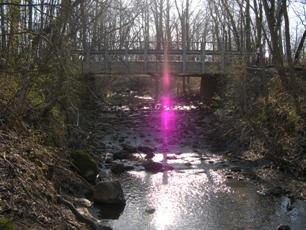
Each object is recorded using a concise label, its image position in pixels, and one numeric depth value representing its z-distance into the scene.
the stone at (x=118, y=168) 11.31
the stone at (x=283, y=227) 7.10
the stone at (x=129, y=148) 13.96
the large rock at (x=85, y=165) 9.60
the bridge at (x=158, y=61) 20.28
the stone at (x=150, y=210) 8.03
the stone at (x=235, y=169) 11.60
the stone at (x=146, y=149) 14.03
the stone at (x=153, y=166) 11.65
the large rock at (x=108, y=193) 8.41
